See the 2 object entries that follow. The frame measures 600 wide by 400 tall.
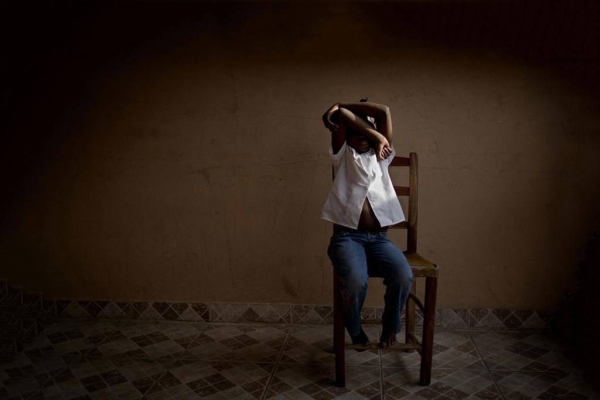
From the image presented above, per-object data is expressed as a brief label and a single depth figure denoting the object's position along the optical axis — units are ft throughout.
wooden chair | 9.09
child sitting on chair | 9.03
